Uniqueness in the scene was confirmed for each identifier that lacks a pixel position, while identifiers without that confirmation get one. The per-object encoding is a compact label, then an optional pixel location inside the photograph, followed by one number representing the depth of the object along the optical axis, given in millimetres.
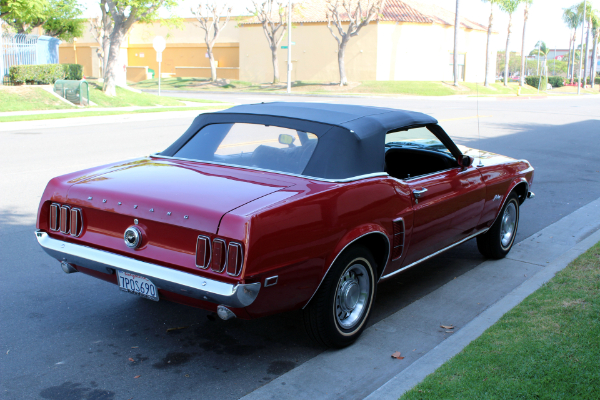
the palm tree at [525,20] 66812
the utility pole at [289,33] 36469
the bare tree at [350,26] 44500
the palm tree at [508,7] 57316
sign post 28156
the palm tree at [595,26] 87375
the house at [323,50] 50438
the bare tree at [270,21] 47656
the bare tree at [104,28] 29292
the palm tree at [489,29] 54891
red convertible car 3320
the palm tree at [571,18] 94056
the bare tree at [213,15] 51250
